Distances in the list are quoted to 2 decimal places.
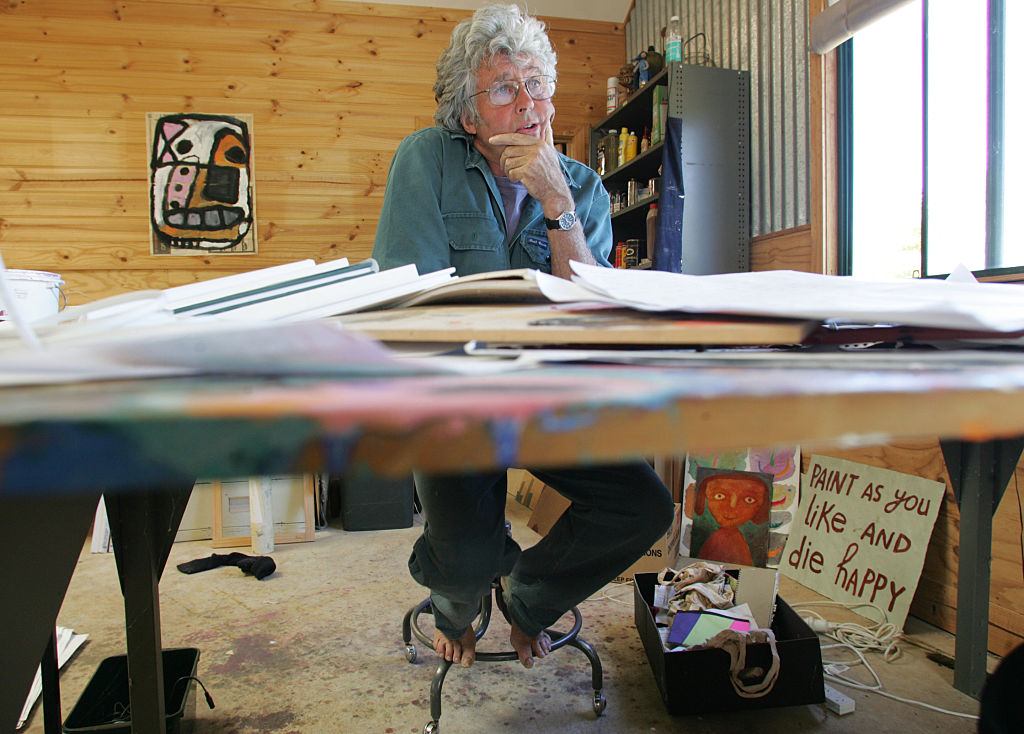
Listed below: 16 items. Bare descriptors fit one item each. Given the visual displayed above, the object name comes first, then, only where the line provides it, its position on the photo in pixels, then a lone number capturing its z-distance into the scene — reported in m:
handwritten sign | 1.73
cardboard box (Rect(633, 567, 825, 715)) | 1.28
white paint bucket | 2.04
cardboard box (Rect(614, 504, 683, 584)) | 2.07
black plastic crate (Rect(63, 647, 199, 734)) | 1.13
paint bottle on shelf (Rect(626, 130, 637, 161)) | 3.43
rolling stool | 1.27
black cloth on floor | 2.22
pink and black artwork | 3.63
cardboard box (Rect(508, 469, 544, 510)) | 3.17
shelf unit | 2.79
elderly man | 1.15
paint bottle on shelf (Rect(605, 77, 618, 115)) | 3.59
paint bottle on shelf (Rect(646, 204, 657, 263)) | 3.07
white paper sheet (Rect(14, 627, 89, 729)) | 1.39
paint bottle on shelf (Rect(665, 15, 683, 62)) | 2.97
